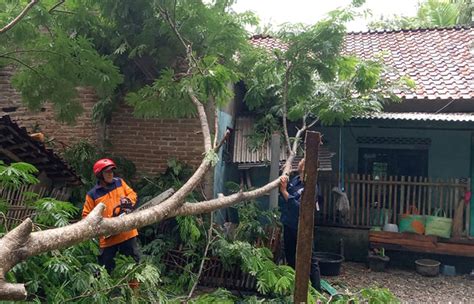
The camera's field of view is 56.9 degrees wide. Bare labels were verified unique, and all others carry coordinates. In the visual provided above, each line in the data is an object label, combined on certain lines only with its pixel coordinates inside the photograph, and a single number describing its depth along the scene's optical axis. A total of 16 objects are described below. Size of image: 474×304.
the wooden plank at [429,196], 7.45
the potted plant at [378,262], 7.22
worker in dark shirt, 5.21
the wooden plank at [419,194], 7.54
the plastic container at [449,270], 7.19
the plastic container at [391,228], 7.55
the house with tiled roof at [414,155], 7.36
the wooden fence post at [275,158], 6.71
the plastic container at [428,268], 6.95
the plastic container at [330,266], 6.66
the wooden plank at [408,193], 7.57
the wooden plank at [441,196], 7.43
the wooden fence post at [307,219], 3.04
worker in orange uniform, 4.36
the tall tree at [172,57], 4.67
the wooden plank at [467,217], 7.35
